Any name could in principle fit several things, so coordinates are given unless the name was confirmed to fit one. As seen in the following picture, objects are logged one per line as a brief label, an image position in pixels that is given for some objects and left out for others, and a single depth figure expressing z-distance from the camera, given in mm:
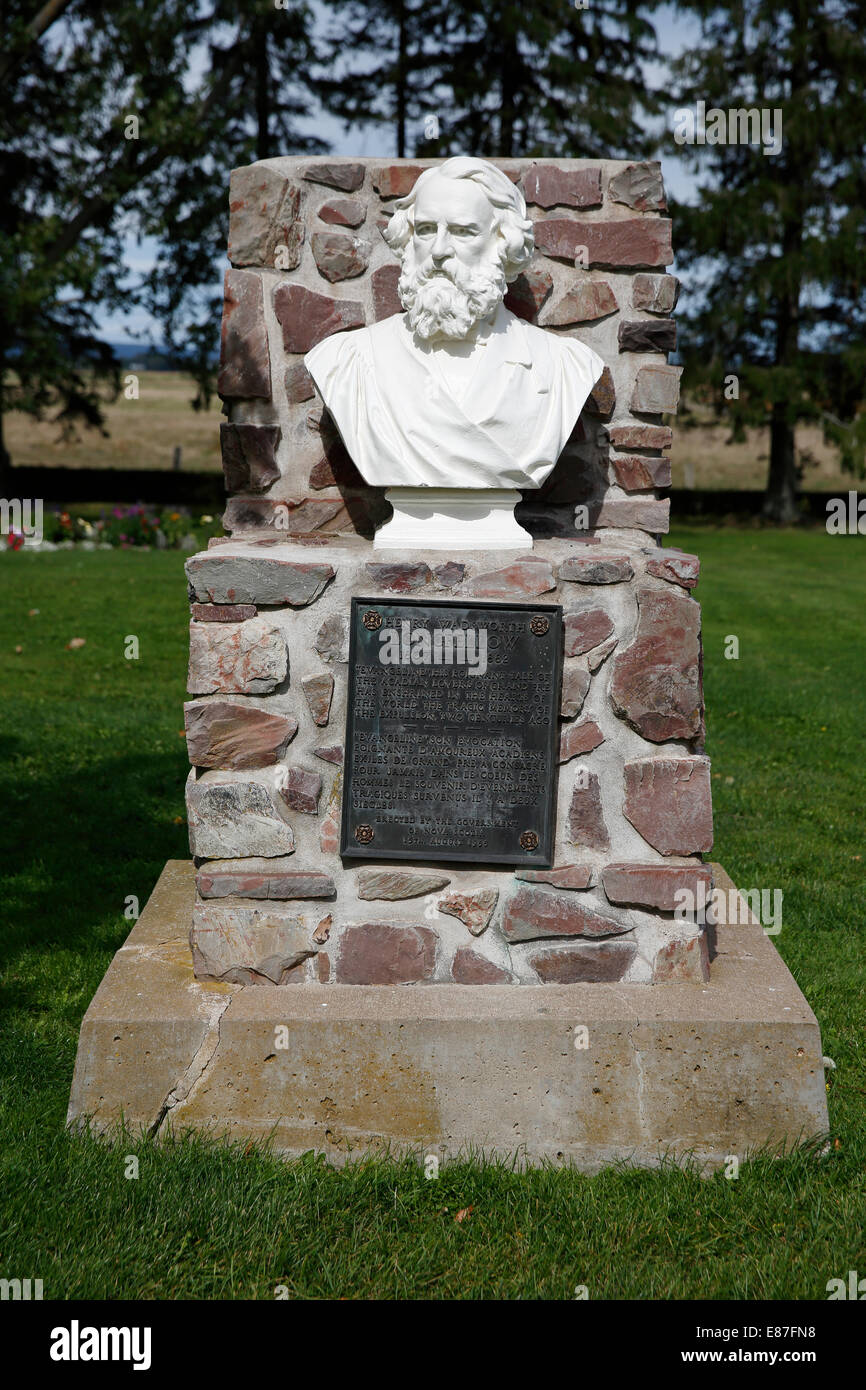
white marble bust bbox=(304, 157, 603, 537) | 3219
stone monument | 3066
